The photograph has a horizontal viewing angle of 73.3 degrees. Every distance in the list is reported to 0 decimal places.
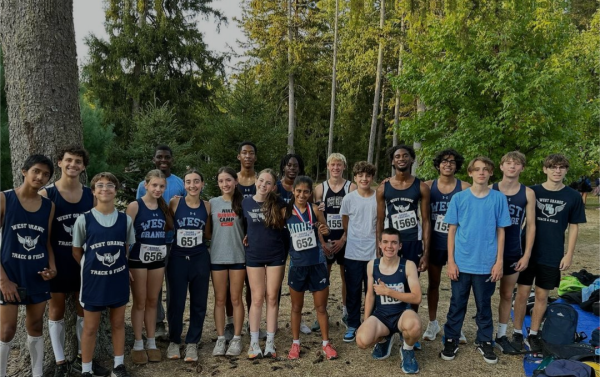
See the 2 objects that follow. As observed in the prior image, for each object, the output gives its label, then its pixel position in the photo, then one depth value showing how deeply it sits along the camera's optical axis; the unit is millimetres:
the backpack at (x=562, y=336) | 3885
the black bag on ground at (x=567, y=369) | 3328
